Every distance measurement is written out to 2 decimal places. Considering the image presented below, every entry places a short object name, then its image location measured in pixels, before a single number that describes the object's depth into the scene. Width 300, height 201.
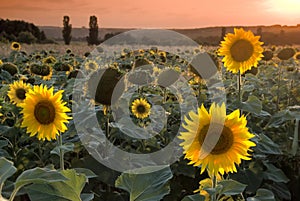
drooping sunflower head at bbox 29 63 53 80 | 4.71
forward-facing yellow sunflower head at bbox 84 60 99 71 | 5.32
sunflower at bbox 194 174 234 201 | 1.48
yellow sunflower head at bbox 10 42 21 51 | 8.72
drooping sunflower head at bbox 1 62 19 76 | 4.66
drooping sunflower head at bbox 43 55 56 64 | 5.87
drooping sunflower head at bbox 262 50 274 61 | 5.08
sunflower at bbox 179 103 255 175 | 1.39
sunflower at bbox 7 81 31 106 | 2.97
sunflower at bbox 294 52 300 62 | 6.23
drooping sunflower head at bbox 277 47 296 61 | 4.77
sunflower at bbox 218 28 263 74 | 2.68
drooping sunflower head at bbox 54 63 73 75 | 5.30
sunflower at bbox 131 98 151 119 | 2.93
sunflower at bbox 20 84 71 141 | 1.97
